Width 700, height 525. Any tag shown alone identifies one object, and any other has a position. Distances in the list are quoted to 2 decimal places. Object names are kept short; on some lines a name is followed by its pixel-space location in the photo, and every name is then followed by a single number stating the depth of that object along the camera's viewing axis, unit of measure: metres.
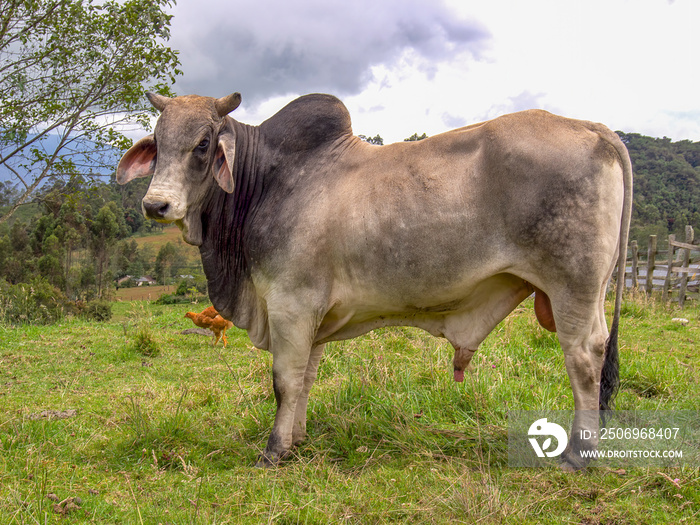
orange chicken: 8.33
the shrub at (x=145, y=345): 7.60
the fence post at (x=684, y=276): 14.68
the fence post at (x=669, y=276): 15.42
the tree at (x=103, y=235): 40.75
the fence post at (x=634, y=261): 17.94
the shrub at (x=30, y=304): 10.88
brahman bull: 3.33
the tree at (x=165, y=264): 43.94
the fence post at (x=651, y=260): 15.50
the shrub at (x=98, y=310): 16.09
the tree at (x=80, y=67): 10.38
